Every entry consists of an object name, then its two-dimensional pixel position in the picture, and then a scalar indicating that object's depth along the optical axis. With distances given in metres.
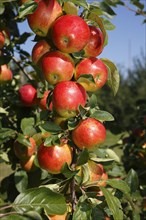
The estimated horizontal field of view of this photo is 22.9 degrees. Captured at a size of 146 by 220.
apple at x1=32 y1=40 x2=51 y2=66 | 1.13
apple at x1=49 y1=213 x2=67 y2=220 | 1.13
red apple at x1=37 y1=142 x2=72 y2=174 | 1.11
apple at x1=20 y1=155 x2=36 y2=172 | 1.68
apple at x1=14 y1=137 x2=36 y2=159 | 1.63
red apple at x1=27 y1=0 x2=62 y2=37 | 1.09
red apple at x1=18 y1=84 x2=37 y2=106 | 1.91
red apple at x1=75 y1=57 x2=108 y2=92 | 1.11
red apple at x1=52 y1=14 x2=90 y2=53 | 1.06
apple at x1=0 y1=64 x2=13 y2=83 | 1.94
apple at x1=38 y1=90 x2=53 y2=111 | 1.71
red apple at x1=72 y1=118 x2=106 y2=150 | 1.07
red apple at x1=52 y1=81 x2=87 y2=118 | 1.06
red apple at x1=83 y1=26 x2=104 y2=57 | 1.12
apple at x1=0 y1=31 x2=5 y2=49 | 1.57
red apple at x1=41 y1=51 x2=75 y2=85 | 1.08
